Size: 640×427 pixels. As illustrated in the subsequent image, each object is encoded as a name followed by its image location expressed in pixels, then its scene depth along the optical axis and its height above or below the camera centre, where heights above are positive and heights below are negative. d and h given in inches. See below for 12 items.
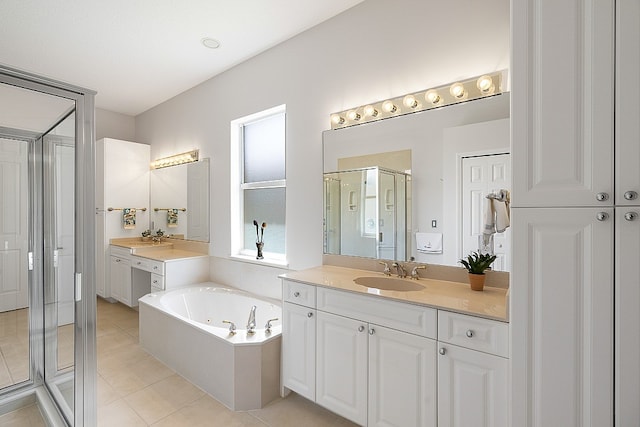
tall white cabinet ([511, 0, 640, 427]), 39.7 -0.3
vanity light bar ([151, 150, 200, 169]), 155.6 +27.3
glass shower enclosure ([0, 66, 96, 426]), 66.7 -9.2
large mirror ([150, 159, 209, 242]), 152.0 +5.4
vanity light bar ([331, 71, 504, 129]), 73.5 +29.4
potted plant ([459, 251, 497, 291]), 70.2 -13.0
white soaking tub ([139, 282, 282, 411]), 82.9 -40.8
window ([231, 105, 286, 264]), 127.4 +11.5
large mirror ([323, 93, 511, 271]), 72.5 +9.3
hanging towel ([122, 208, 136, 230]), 177.3 -4.3
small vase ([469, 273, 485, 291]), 70.0 -16.1
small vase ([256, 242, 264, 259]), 129.0 -16.0
